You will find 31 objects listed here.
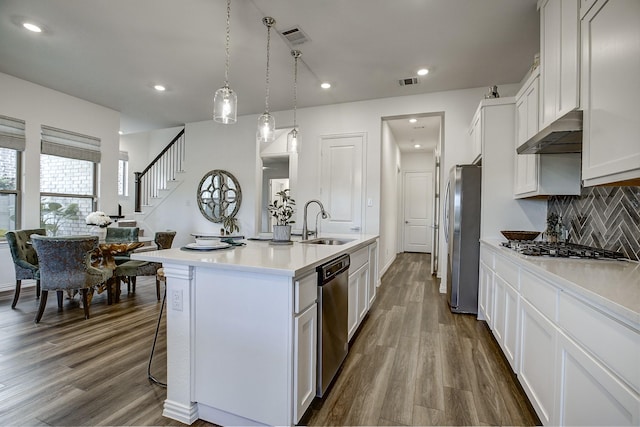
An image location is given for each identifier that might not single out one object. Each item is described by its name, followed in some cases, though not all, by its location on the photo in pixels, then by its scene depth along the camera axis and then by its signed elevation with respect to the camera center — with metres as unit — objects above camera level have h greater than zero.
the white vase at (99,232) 3.97 -0.31
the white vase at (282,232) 2.55 -0.17
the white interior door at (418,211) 8.43 +0.07
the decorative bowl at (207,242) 2.04 -0.22
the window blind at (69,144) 4.48 +1.01
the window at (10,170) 4.05 +0.52
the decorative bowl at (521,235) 2.72 -0.18
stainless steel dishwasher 1.74 -0.67
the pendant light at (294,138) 3.23 +0.79
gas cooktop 1.81 -0.23
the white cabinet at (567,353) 0.92 -0.56
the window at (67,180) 4.53 +0.46
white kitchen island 1.44 -0.64
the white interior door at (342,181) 4.83 +0.51
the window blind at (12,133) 4.00 +1.01
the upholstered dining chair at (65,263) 2.93 -0.55
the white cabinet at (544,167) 2.37 +0.39
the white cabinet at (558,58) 1.77 +1.03
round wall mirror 5.75 +0.30
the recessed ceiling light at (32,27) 2.90 +1.78
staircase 6.40 +0.67
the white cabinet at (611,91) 1.26 +0.59
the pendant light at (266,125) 2.84 +0.81
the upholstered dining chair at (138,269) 3.65 -0.73
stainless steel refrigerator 3.38 -0.29
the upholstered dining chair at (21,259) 3.26 -0.57
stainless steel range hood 1.68 +0.50
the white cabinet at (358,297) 2.47 -0.75
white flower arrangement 3.82 -0.13
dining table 3.54 -0.62
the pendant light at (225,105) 2.34 +0.83
